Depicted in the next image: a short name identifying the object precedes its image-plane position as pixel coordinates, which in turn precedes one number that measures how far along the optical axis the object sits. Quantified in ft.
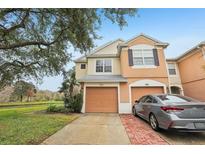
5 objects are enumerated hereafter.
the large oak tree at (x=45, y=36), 22.36
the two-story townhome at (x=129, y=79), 36.99
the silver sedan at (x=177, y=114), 13.69
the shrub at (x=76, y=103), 36.17
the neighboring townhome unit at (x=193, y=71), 36.66
